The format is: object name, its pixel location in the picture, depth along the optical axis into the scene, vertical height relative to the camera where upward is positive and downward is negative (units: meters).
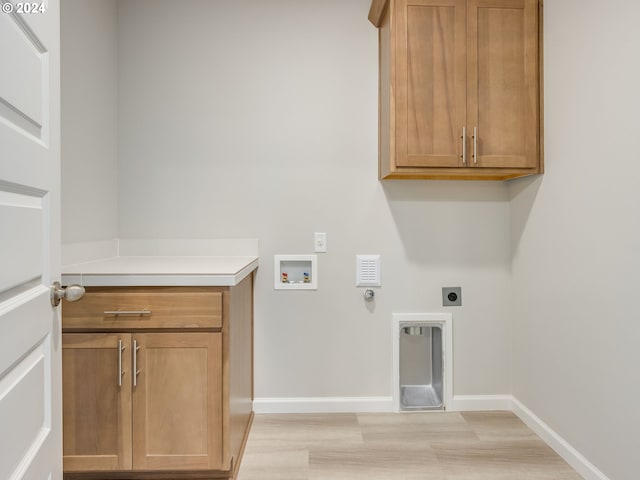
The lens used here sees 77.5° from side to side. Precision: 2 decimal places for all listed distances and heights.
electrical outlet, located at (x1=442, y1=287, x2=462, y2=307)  2.38 -0.35
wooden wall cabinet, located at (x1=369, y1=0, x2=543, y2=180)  1.99 +0.76
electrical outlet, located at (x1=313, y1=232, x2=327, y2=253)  2.34 -0.03
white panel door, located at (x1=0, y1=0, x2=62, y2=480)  0.73 -0.01
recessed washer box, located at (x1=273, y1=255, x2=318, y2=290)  2.33 -0.21
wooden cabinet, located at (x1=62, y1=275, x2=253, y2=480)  1.58 -0.57
